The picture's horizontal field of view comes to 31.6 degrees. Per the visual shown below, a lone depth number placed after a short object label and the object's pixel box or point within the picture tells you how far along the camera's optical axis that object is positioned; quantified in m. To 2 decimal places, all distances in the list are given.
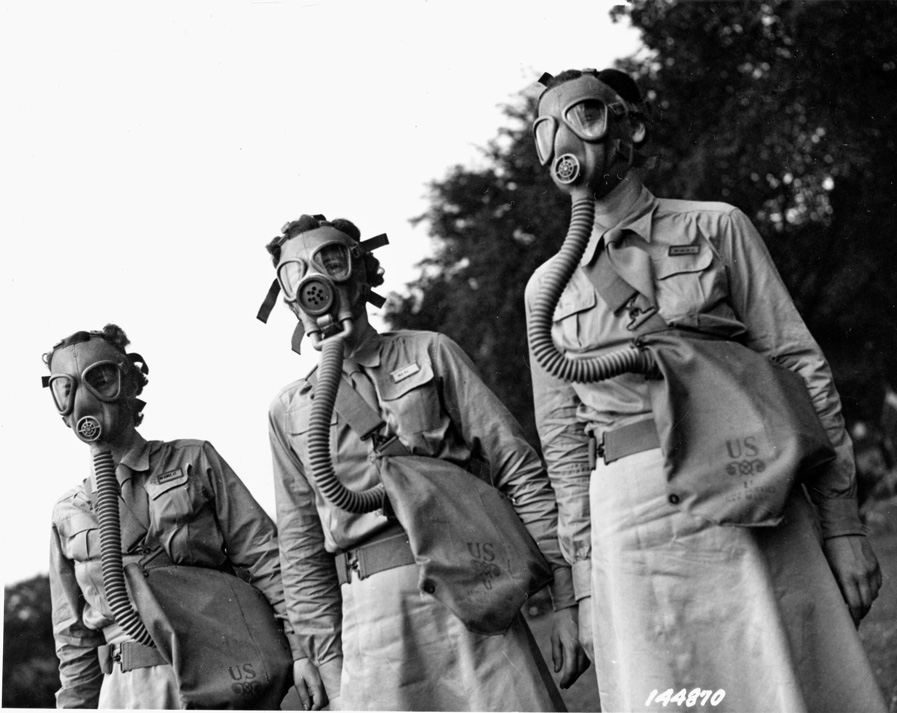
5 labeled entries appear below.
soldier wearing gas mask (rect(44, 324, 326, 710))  5.46
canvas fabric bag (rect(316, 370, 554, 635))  4.65
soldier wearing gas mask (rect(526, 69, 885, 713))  4.27
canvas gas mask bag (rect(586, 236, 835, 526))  4.23
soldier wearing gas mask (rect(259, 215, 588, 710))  4.80
